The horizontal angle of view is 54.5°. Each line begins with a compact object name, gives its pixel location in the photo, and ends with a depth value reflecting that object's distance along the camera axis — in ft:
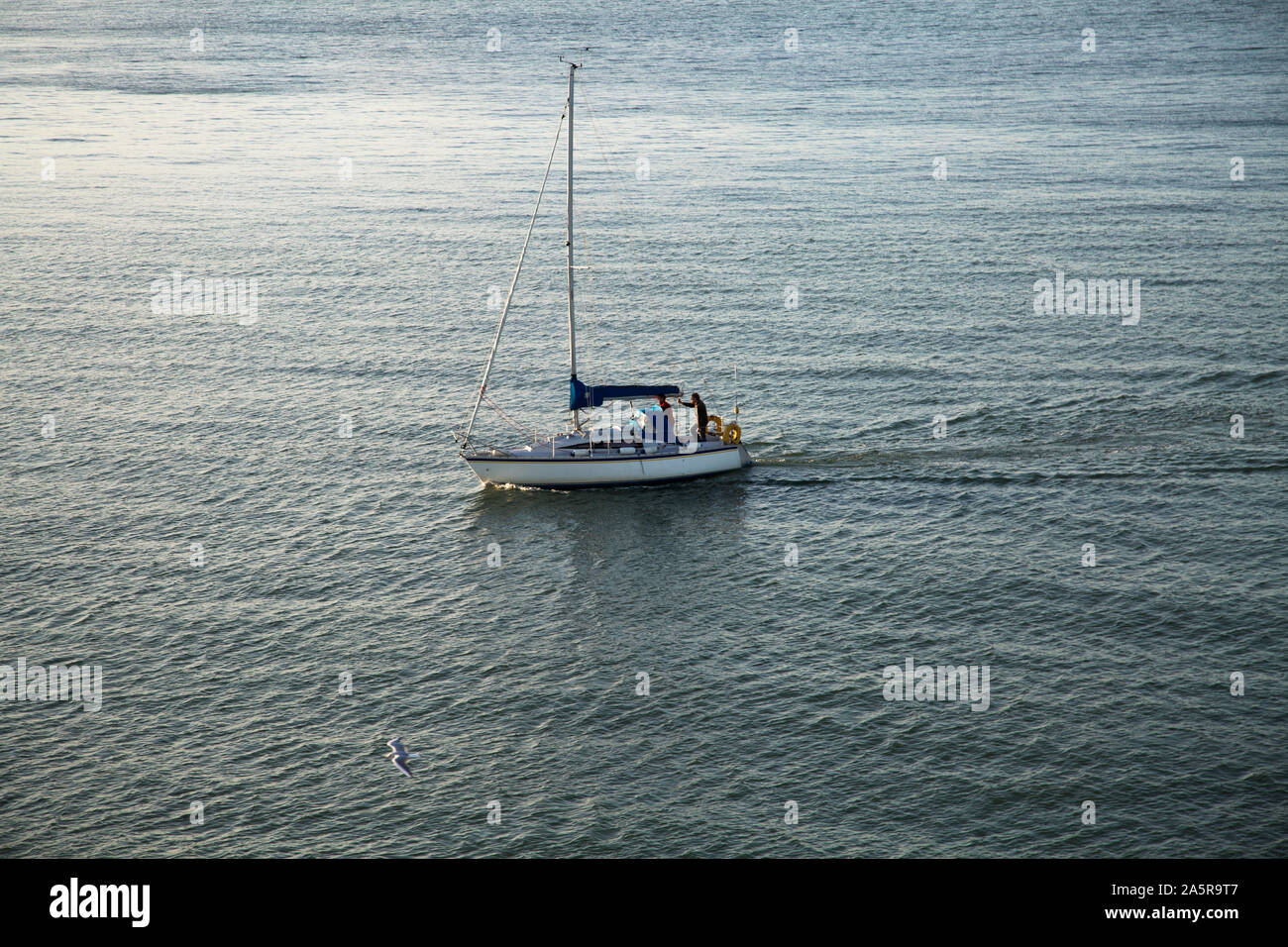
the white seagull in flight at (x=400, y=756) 147.74
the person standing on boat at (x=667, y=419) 217.97
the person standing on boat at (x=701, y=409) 217.36
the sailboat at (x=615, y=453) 215.72
